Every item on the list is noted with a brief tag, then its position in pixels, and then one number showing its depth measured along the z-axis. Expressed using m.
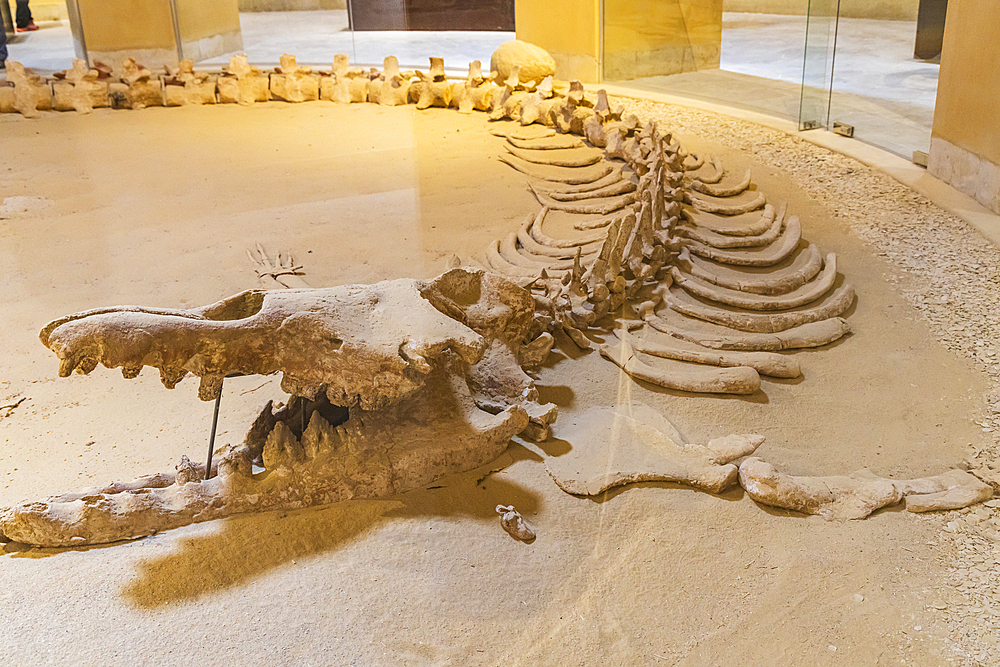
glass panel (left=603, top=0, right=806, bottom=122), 7.33
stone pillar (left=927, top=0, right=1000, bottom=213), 4.83
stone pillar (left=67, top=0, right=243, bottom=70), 10.66
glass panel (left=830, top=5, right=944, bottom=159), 5.76
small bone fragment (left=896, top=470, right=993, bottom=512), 2.44
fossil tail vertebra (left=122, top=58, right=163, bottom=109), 9.40
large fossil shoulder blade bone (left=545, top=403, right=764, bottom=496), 2.48
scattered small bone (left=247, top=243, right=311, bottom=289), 4.55
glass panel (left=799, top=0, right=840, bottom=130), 6.67
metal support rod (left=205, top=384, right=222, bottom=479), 2.38
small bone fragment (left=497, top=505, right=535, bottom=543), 2.28
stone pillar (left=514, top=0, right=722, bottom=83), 8.28
